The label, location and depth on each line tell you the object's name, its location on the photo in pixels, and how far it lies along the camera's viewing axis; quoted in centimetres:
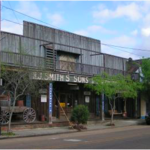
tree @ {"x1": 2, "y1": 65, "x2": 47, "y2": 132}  1770
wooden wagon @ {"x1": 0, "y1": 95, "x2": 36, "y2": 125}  1944
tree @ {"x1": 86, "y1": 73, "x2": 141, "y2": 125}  2411
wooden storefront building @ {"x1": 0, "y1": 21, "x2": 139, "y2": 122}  2150
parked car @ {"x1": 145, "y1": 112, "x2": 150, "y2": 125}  2618
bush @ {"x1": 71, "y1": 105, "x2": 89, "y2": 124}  2161
